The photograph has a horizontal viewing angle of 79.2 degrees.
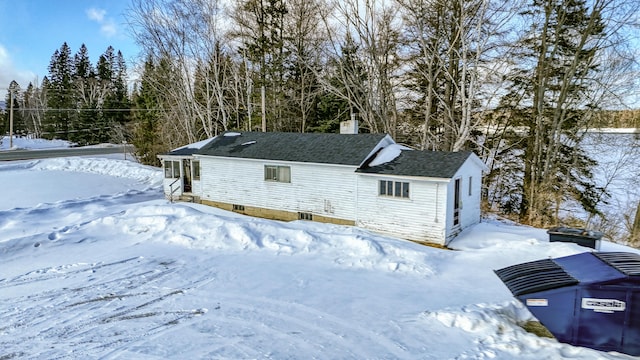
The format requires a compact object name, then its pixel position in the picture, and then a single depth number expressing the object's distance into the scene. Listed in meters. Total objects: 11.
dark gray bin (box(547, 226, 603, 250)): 11.03
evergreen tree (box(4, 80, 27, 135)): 54.84
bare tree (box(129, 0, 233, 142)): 26.59
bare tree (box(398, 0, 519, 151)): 17.27
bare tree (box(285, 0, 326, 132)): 25.97
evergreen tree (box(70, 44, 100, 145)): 48.53
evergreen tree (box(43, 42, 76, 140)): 52.47
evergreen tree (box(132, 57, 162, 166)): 31.88
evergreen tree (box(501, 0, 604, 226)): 17.55
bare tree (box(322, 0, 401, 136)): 20.80
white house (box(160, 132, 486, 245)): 12.89
